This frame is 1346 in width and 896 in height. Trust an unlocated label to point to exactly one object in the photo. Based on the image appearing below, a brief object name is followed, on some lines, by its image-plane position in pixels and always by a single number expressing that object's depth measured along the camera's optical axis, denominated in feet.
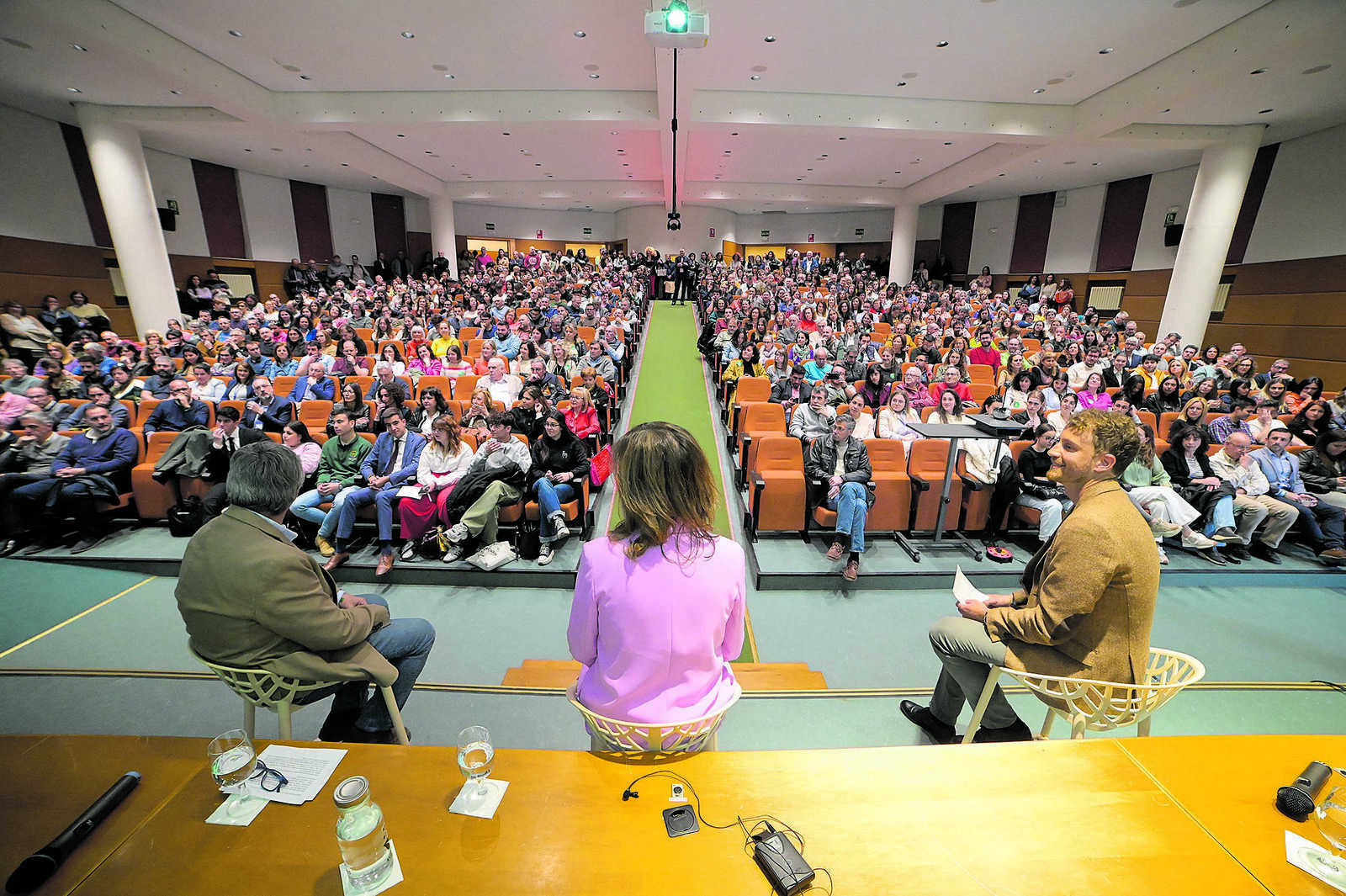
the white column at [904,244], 52.31
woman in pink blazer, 3.79
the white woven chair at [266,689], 5.16
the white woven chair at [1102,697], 5.01
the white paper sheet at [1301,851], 3.18
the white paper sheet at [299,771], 3.48
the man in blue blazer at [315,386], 17.28
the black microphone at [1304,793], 3.45
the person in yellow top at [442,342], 24.71
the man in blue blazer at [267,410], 14.83
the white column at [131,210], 26.63
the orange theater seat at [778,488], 12.71
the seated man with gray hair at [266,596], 4.77
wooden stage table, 2.99
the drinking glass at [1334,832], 3.14
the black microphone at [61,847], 2.80
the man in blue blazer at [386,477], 11.58
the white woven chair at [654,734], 3.89
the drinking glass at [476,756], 3.47
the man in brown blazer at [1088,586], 4.87
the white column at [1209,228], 27.86
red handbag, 13.60
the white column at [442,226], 51.31
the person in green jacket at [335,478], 11.91
